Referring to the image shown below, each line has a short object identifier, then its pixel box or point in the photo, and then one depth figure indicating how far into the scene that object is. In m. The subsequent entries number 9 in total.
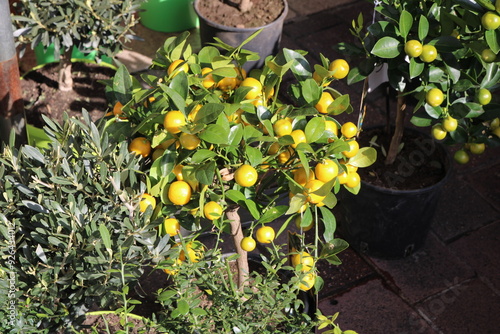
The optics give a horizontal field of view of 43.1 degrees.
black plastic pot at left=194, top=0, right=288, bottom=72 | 3.17
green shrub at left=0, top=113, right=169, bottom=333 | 1.39
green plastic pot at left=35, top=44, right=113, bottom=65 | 3.29
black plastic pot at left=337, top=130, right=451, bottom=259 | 2.45
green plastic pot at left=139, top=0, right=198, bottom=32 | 3.84
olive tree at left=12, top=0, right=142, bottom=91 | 2.61
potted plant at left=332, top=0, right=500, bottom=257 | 1.89
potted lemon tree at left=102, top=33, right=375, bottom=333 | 1.36
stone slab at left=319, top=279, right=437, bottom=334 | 2.42
